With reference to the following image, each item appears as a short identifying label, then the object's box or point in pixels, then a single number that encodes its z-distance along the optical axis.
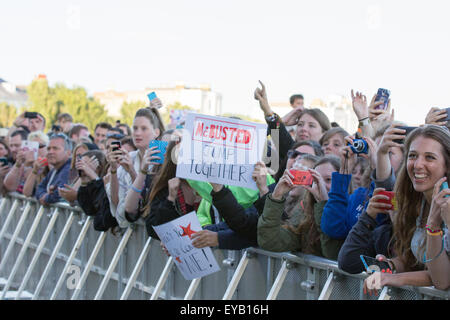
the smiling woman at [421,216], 3.80
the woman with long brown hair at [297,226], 4.95
